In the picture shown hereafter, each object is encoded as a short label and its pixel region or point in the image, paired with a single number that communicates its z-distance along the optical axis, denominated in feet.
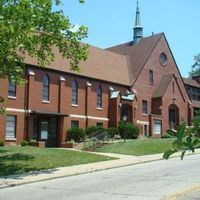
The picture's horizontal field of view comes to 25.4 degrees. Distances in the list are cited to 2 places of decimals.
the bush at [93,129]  139.44
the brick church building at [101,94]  127.54
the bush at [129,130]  148.95
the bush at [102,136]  128.67
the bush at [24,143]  120.57
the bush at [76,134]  133.69
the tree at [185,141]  10.28
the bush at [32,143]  120.96
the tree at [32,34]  62.64
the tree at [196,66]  323.41
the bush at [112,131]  142.92
